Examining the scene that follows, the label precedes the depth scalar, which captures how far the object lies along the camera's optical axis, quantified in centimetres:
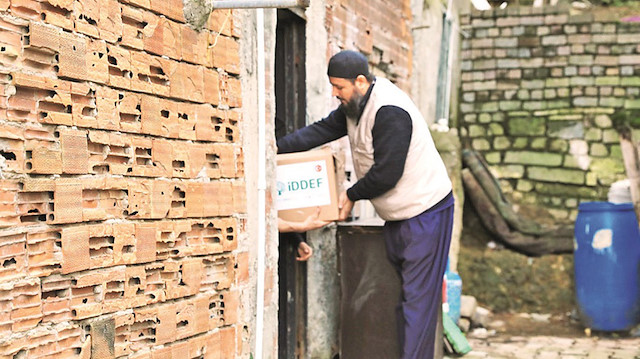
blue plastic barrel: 589
